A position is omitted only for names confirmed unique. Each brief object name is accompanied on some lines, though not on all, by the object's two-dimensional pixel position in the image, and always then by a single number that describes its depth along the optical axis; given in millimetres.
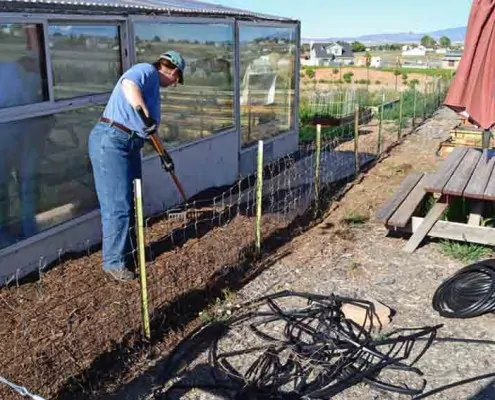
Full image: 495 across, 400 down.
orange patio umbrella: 3922
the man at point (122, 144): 4688
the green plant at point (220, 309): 4352
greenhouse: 4793
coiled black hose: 4297
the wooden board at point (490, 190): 5352
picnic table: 5535
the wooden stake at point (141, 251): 3740
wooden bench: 5755
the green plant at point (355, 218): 6641
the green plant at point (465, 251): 5520
